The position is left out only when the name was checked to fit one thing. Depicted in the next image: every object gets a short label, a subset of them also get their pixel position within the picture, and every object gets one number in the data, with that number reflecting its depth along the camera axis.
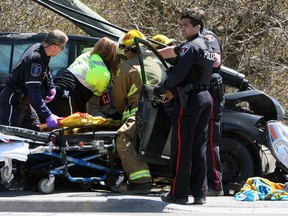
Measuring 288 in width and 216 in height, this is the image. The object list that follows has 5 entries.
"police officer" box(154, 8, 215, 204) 14.63
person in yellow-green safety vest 17.11
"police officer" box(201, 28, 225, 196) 16.03
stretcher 16.08
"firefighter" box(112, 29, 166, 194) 16.16
